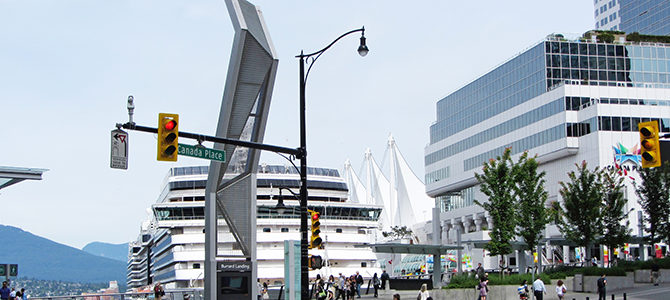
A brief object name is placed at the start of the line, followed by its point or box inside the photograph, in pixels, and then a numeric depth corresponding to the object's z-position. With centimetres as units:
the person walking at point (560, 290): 2988
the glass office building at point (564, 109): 6744
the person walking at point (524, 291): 2900
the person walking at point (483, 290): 2970
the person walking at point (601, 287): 3108
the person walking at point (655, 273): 3847
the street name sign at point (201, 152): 1670
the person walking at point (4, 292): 2498
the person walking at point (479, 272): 3691
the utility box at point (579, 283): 3850
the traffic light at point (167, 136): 1529
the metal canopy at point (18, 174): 2127
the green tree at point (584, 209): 4134
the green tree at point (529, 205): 3947
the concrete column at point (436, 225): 4598
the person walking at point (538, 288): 2969
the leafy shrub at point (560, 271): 3980
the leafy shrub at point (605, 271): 3831
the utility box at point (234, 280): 2394
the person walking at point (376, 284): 4050
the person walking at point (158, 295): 2663
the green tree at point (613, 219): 4284
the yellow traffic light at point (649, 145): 1541
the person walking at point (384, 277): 4316
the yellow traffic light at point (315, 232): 1955
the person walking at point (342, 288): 3834
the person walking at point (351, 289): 3738
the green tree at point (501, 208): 3872
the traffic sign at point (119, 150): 1581
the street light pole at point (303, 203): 1895
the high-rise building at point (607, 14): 14125
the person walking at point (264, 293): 3703
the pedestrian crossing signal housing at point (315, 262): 1967
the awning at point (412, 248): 3562
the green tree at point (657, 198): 4422
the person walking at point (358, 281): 4180
